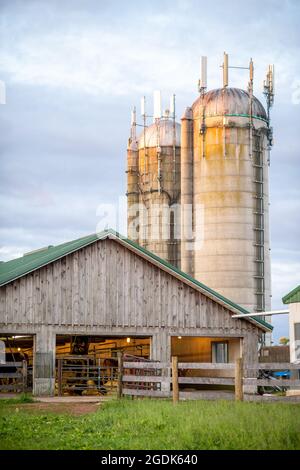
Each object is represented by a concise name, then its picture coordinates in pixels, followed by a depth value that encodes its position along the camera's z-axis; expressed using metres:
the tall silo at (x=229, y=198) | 56.00
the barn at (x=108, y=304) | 33.16
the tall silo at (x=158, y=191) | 60.41
